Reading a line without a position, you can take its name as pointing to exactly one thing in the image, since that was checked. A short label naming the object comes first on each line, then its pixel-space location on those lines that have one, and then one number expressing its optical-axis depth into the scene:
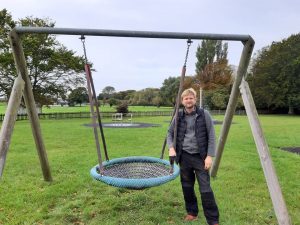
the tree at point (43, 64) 19.69
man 2.60
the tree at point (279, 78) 29.08
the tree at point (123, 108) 23.04
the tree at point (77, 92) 21.58
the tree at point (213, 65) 29.30
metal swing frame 2.35
